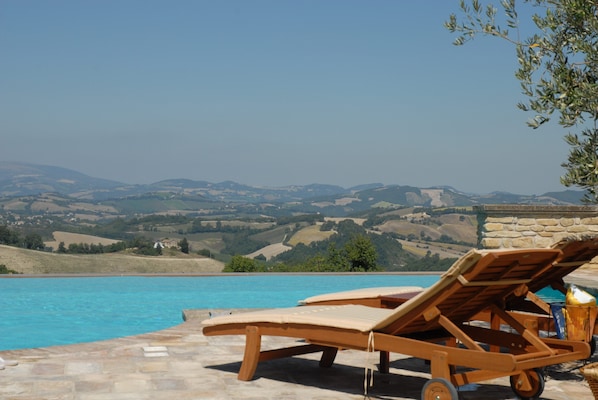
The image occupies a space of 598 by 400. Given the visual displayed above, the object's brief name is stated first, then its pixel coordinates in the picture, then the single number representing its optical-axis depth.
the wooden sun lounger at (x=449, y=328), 4.57
